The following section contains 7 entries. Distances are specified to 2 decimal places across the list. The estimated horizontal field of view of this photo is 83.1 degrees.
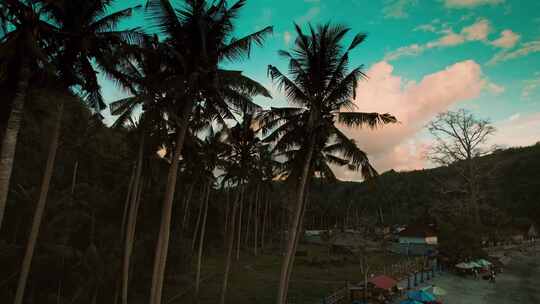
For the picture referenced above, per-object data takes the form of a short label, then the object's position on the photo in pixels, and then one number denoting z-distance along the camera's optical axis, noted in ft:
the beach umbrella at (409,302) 54.16
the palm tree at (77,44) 30.19
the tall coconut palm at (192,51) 30.83
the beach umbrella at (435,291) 63.10
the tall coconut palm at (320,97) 40.04
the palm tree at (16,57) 23.52
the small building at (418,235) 174.29
